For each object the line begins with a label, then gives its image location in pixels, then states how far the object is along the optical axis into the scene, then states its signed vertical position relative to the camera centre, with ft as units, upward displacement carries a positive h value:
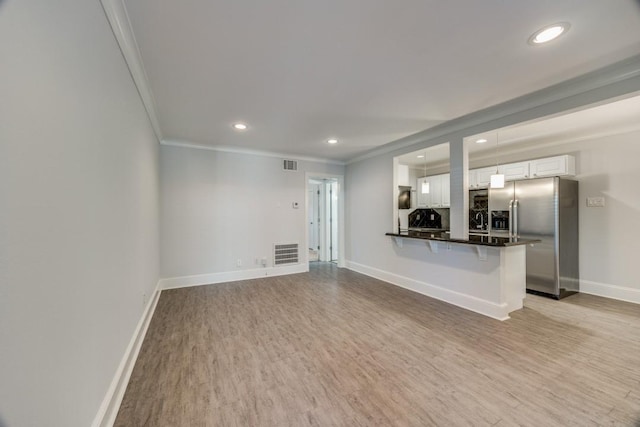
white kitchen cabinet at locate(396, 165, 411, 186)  18.56 +2.74
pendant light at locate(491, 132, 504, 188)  11.13 +1.32
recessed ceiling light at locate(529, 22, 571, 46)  5.51 +4.05
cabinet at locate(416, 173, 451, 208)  19.15 +1.36
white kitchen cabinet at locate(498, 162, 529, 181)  14.40 +2.35
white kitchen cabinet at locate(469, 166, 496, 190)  15.83 +2.23
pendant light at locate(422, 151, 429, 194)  14.31 +1.38
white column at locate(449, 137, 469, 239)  11.20 +0.99
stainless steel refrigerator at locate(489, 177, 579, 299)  12.51 -0.97
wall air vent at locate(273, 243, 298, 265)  16.76 -2.84
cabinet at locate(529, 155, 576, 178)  13.16 +2.36
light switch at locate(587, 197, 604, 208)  12.78 +0.38
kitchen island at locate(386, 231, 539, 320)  10.09 -2.74
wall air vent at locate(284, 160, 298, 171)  17.00 +3.23
